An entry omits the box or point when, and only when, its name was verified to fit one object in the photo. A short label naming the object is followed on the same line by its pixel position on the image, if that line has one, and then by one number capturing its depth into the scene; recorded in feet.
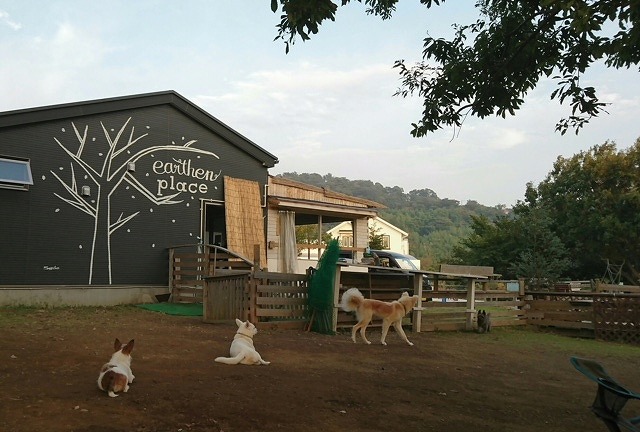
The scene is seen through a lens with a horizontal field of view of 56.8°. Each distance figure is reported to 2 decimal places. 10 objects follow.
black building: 45.88
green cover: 39.65
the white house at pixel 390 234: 191.93
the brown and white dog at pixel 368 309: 34.94
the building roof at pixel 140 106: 46.09
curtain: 63.98
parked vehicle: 72.59
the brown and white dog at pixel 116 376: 18.58
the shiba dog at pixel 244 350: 25.34
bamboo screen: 57.77
